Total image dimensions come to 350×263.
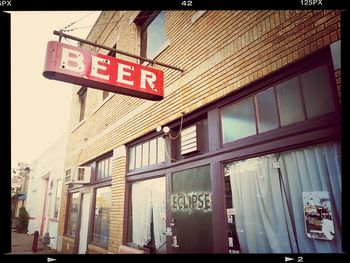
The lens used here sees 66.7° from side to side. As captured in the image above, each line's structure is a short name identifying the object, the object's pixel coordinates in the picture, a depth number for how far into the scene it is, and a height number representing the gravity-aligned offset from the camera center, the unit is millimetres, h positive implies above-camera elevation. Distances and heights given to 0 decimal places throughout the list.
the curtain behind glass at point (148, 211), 4426 -93
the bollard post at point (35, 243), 10500 -1380
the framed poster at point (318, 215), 2330 -97
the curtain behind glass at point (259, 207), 2734 -25
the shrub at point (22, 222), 18953 -1032
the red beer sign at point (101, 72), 3308 +1733
